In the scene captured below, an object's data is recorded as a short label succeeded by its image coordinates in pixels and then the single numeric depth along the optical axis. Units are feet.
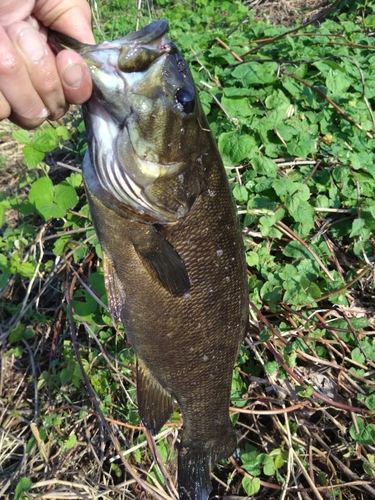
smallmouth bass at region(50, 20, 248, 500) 0.81
